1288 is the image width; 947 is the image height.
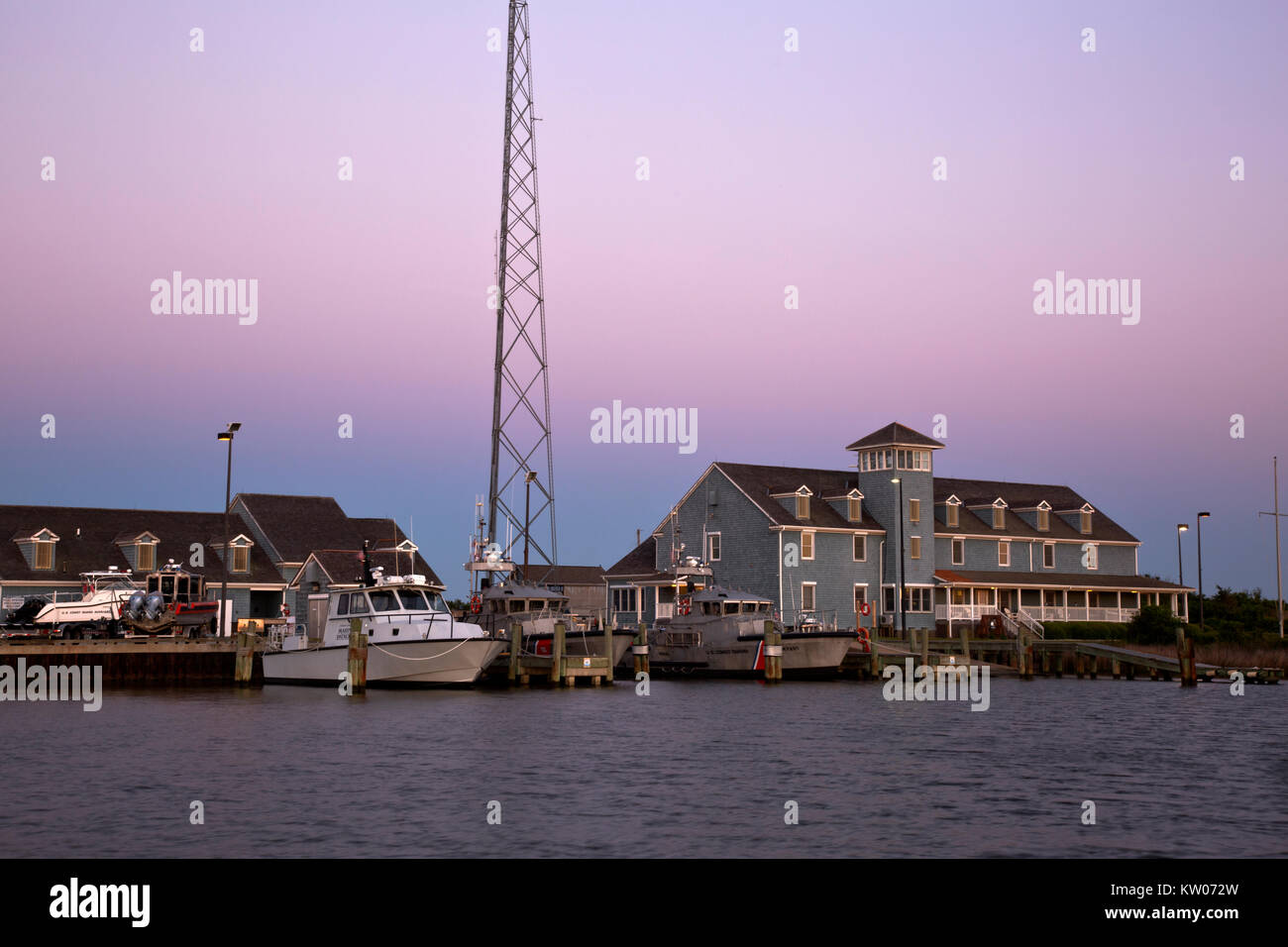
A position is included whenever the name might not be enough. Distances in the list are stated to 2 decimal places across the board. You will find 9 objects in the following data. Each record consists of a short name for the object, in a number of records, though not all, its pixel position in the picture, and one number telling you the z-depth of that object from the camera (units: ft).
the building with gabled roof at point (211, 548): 232.12
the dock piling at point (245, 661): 160.66
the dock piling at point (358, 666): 144.66
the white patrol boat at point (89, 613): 174.24
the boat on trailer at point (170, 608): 169.78
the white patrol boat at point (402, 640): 153.58
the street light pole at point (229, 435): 168.25
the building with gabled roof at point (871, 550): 229.25
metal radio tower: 198.39
